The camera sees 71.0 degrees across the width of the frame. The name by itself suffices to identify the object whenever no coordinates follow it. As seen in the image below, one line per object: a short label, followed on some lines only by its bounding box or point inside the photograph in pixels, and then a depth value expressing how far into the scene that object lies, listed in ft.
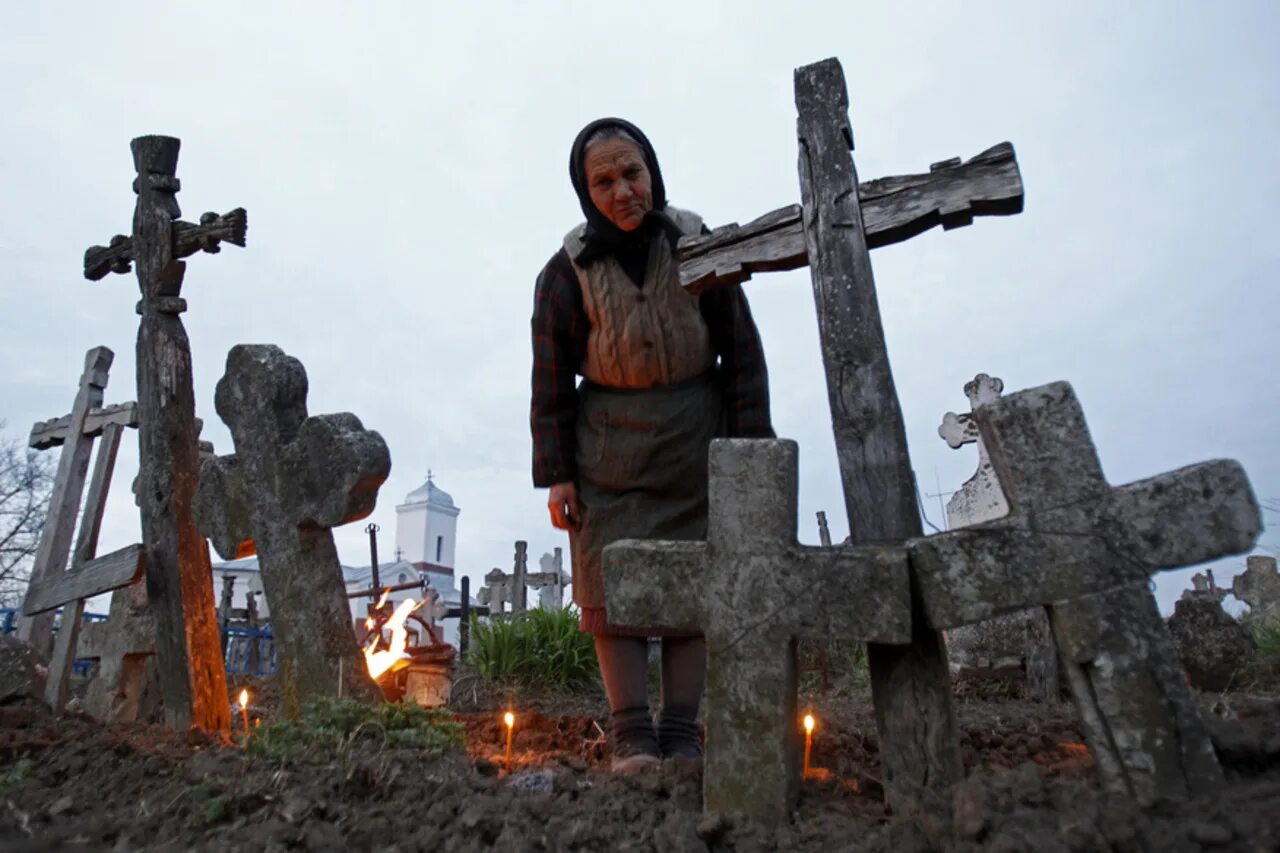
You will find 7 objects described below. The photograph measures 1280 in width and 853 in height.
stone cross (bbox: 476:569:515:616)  62.71
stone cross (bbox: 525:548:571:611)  62.18
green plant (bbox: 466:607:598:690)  22.62
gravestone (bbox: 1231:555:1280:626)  36.68
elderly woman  10.68
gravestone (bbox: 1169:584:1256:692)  16.21
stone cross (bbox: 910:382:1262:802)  5.96
